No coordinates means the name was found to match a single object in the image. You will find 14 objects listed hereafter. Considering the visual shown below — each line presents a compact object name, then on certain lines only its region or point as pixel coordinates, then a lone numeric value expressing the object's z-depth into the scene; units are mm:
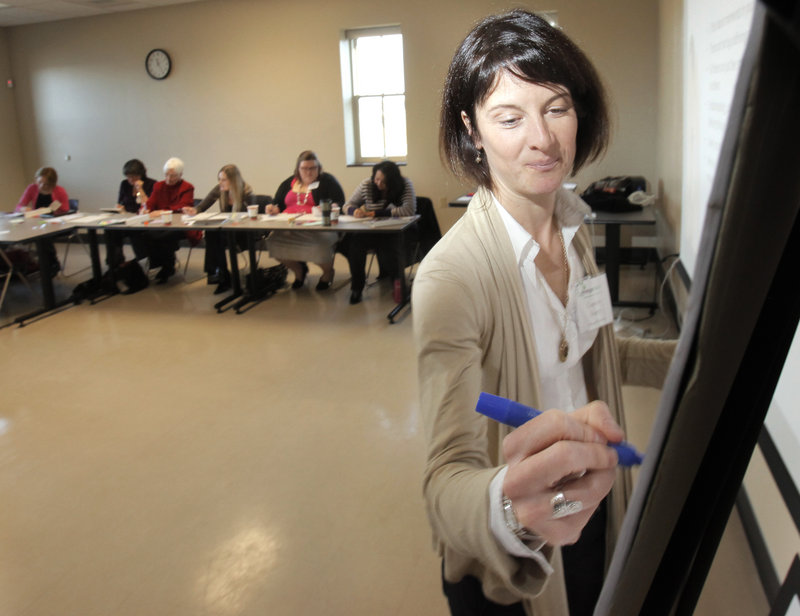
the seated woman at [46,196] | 6586
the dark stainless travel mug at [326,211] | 5199
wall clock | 8008
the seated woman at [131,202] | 6082
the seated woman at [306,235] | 5754
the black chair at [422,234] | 5434
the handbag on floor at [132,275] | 6129
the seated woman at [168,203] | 6312
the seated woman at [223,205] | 6027
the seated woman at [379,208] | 5520
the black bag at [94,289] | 5789
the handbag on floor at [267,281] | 5684
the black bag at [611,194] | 5219
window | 7320
